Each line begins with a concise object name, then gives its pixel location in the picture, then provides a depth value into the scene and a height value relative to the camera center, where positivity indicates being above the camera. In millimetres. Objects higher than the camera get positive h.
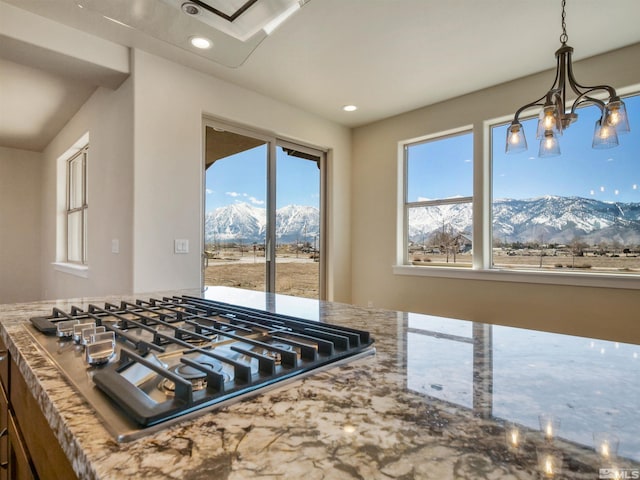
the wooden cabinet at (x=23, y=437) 602 -417
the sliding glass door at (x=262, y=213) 3232 +295
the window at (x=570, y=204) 2729 +322
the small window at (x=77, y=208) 4018 +403
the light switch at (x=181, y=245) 2791 -25
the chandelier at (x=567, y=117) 1562 +583
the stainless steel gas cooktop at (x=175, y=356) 479 -219
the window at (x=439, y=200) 3572 +452
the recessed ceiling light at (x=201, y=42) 1129 +644
